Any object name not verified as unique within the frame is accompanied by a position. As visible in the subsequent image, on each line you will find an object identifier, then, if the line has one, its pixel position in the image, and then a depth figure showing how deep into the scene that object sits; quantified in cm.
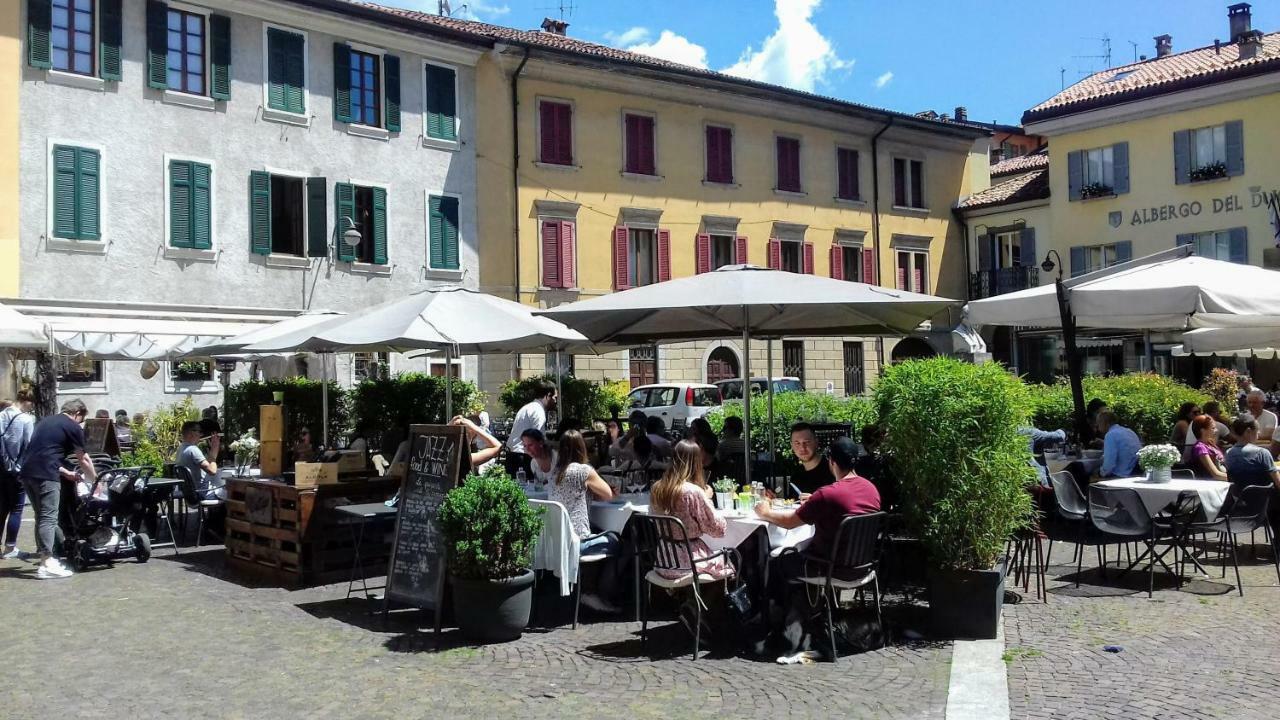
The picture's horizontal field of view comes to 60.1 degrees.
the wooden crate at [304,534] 905
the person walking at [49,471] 959
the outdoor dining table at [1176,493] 866
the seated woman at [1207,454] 948
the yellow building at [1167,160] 2783
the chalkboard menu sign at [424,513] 765
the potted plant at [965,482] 680
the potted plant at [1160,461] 900
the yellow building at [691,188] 2580
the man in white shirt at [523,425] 1202
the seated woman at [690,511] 693
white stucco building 1945
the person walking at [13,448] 1003
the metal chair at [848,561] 656
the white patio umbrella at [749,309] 819
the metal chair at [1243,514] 838
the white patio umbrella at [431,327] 945
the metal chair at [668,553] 677
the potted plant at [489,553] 702
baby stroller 1002
